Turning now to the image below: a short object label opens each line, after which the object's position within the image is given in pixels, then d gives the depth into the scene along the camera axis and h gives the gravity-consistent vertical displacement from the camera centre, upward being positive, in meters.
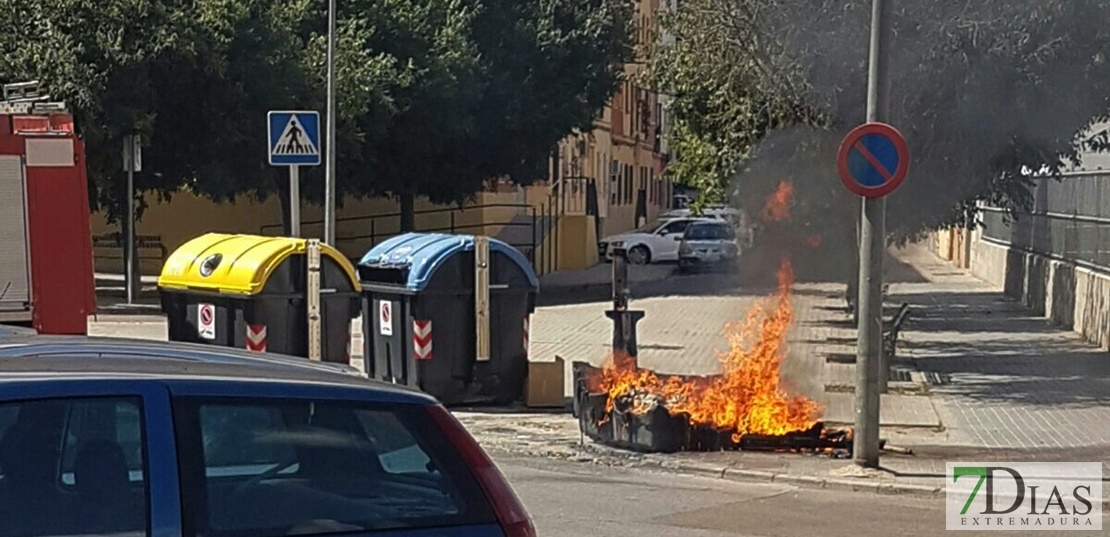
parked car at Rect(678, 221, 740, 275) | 35.72 -2.44
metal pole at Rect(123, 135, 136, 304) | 23.08 -1.57
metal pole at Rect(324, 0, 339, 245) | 19.03 +0.02
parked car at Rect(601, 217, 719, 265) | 43.28 -2.75
